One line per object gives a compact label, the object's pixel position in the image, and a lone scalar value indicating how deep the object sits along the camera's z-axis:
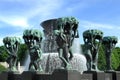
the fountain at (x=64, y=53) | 13.42
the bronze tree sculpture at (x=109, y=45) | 18.12
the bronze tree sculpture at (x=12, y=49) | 17.75
